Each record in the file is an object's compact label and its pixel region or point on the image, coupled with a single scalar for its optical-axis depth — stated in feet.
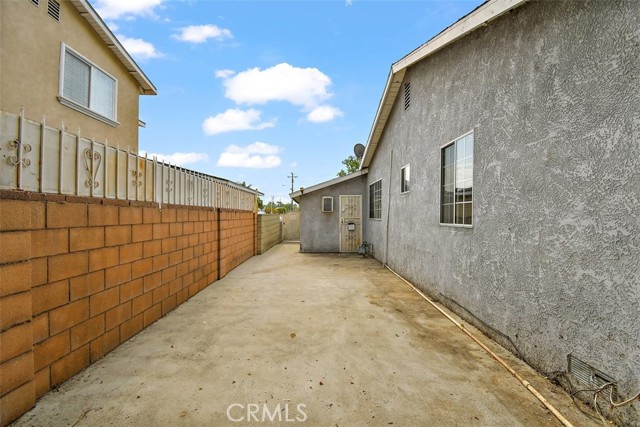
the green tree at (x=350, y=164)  106.63
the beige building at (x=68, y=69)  15.07
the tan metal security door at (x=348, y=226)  39.14
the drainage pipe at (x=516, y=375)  6.58
